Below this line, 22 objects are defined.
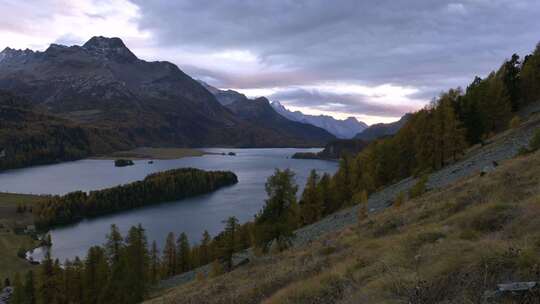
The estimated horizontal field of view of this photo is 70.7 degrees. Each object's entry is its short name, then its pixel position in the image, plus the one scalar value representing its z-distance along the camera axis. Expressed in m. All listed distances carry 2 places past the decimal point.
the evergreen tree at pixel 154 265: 67.84
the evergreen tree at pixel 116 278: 48.28
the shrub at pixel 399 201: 38.11
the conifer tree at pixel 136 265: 48.59
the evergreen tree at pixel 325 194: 71.34
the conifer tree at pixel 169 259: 75.12
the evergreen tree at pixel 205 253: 71.31
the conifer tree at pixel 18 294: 52.98
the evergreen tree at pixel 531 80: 75.38
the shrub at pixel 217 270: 43.24
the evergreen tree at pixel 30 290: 53.94
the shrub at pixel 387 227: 22.49
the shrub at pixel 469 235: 13.41
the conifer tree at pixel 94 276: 54.31
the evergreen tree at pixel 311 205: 68.56
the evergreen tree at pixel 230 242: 46.97
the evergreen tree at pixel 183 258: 73.69
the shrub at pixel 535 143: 32.35
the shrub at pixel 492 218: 14.01
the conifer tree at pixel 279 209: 42.00
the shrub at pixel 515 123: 57.79
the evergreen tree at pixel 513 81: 75.44
